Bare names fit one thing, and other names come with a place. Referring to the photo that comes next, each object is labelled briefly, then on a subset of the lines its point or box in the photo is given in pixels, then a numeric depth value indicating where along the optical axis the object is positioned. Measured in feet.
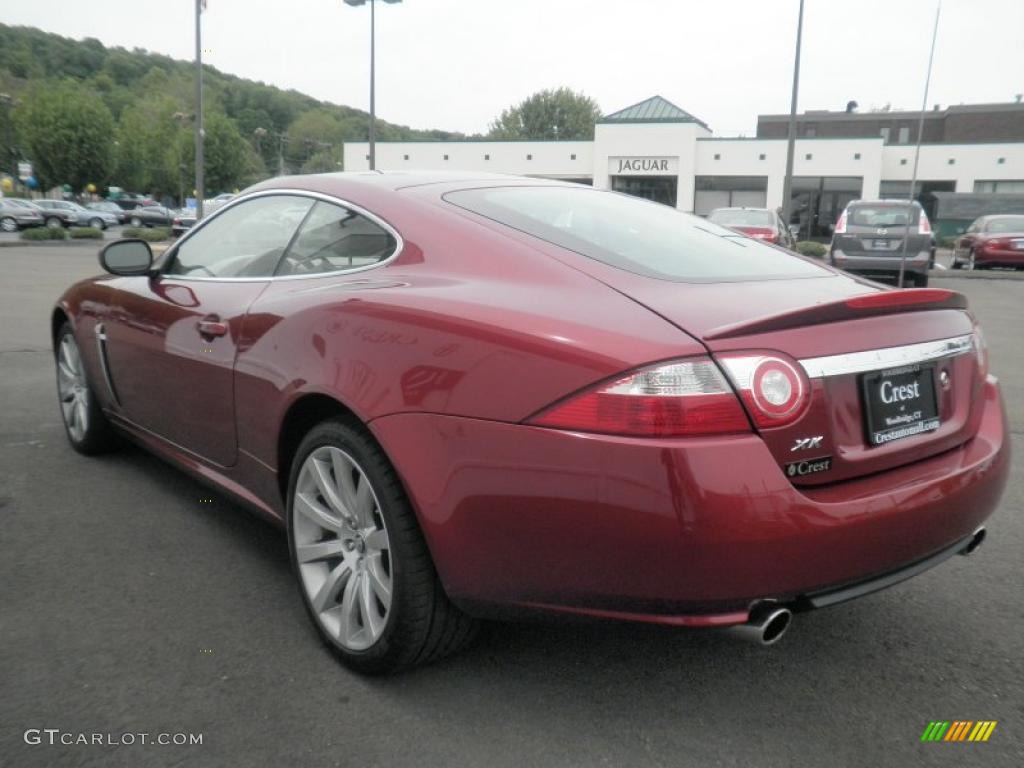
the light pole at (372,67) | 75.97
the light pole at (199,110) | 78.79
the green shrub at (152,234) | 108.94
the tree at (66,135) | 183.42
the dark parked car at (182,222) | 119.71
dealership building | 147.23
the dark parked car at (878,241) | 48.42
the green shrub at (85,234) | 102.42
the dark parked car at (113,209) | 181.98
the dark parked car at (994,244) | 64.08
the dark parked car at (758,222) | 50.90
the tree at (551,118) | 299.99
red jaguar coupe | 6.42
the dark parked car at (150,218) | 178.76
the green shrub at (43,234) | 97.40
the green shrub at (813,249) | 88.74
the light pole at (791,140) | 72.02
